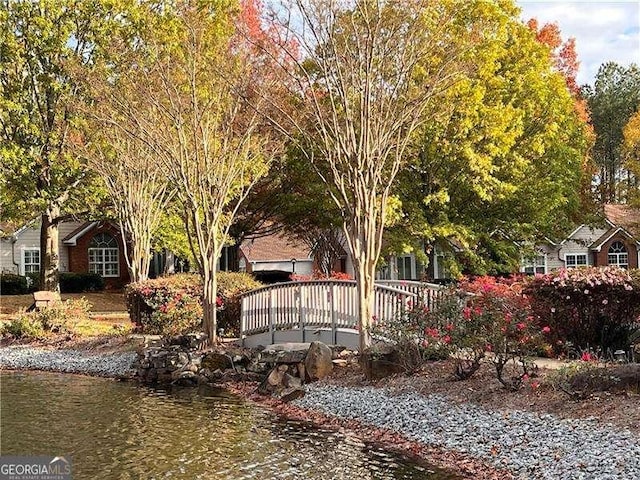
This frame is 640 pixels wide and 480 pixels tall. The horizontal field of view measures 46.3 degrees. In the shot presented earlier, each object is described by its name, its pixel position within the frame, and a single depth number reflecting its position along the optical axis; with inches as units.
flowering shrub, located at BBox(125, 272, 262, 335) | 664.4
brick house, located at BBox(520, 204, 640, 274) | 1245.1
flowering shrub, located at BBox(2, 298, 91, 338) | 736.3
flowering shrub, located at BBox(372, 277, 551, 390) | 367.2
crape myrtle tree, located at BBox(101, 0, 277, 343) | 593.3
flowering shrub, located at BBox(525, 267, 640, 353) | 425.1
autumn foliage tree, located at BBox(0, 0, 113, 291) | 885.8
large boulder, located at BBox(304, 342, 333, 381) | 468.4
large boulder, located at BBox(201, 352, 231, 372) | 536.4
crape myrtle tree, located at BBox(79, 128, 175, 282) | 733.9
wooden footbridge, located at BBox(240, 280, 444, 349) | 486.0
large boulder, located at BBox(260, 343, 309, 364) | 486.6
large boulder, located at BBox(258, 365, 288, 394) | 466.3
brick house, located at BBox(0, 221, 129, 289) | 1328.7
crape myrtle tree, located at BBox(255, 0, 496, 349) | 460.1
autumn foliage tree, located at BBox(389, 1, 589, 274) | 832.9
